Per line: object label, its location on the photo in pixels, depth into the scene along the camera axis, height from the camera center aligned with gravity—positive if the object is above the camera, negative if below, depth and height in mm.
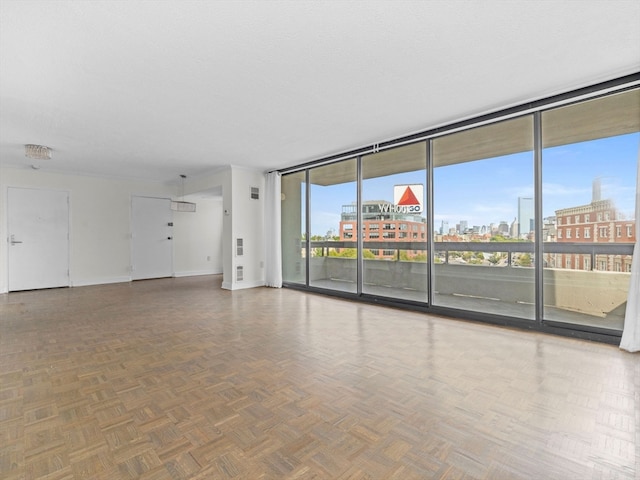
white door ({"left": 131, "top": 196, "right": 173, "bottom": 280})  8180 -3
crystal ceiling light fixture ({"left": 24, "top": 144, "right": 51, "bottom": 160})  4980 +1363
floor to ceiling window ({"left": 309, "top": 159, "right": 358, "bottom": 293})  5820 +163
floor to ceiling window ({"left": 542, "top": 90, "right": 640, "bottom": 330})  3189 +317
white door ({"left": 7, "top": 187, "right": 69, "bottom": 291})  6656 +2
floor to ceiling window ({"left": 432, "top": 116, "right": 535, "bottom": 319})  3783 +232
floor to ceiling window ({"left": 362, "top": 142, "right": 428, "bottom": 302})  4742 +230
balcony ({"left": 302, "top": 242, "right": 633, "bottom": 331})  3305 -571
